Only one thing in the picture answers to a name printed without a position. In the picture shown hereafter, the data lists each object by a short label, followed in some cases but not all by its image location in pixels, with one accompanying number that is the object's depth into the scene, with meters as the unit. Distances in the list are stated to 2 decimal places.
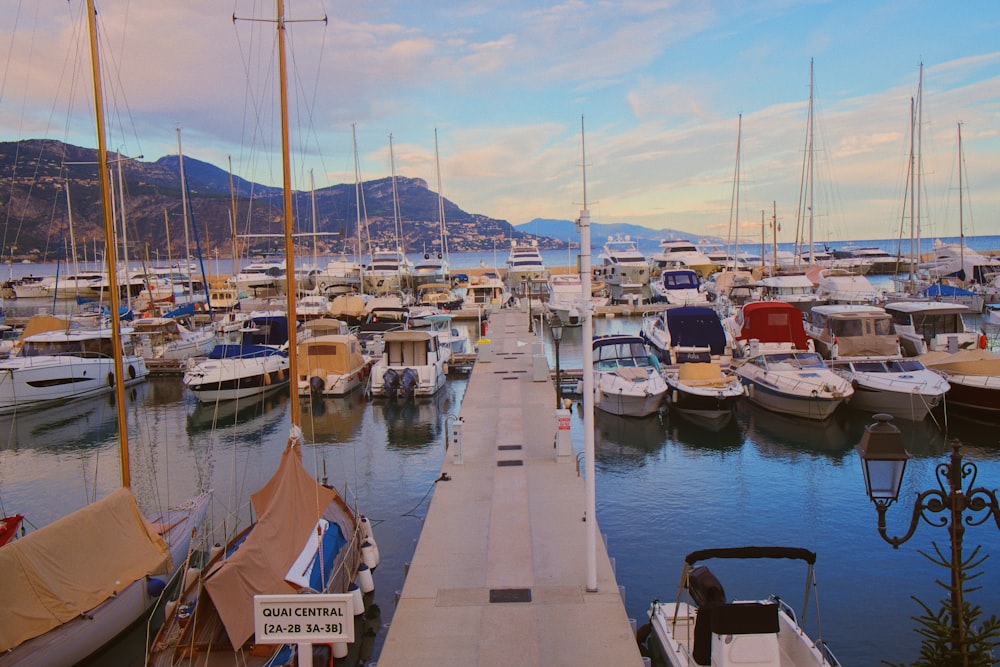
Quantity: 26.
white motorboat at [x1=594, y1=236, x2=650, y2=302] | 63.97
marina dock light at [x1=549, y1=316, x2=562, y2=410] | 19.08
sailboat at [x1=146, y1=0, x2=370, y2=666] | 9.53
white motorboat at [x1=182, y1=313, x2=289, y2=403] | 30.02
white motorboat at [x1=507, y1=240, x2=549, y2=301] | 69.31
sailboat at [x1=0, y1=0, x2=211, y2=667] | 9.91
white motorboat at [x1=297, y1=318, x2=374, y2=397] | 31.19
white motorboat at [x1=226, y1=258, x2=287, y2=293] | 64.06
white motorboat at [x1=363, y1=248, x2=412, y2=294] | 63.36
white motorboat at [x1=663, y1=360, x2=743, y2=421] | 25.17
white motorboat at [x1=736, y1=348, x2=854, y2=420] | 24.59
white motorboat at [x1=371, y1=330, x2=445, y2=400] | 30.59
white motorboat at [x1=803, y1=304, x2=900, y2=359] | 27.83
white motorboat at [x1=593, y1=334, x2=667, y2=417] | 25.48
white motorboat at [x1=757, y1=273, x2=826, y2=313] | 43.16
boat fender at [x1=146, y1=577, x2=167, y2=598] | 12.02
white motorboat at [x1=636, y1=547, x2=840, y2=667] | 8.25
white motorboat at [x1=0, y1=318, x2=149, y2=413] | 30.44
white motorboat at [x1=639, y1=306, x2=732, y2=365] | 31.08
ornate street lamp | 5.78
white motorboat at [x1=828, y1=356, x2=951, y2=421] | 23.94
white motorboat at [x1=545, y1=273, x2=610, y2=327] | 49.66
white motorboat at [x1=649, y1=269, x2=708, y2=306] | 50.00
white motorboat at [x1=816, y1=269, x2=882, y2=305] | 42.84
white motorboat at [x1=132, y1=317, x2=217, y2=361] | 38.28
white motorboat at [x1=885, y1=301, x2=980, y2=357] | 30.89
